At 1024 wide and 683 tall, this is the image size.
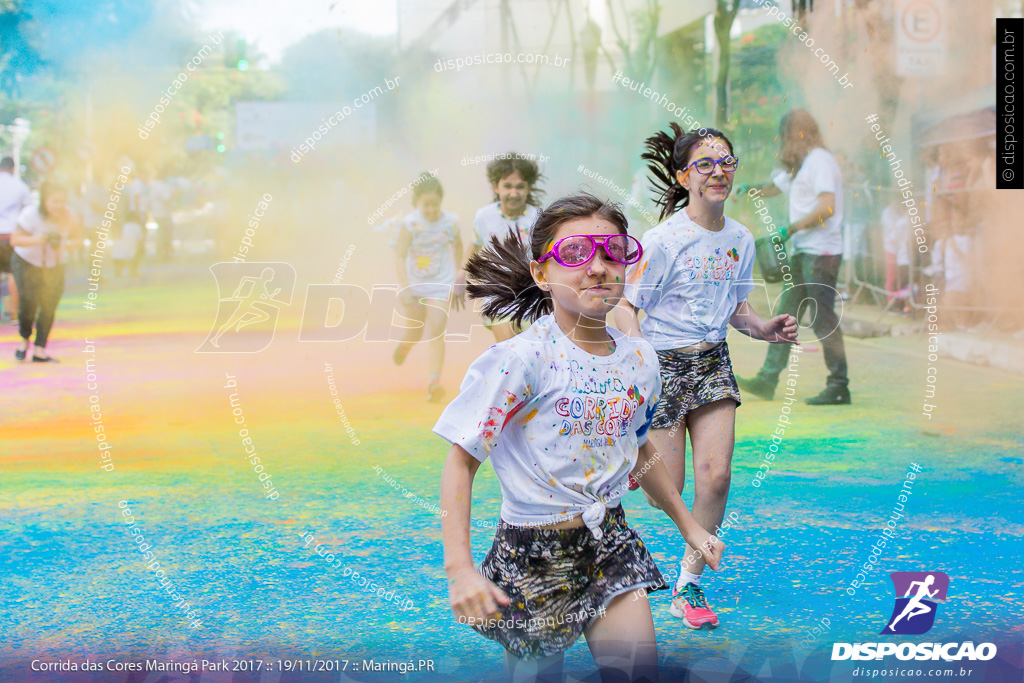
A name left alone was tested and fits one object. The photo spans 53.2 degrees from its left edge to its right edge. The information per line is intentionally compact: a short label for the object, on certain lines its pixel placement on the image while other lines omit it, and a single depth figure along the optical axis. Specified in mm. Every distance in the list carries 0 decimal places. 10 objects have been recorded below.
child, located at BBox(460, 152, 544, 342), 4836
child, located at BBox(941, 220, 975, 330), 7788
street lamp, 9586
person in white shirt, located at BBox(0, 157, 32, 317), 7980
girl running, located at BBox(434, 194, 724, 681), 2025
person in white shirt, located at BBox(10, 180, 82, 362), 7246
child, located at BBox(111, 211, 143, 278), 11859
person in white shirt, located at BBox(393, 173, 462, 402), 6359
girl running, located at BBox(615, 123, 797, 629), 3168
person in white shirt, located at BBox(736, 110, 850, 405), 6402
